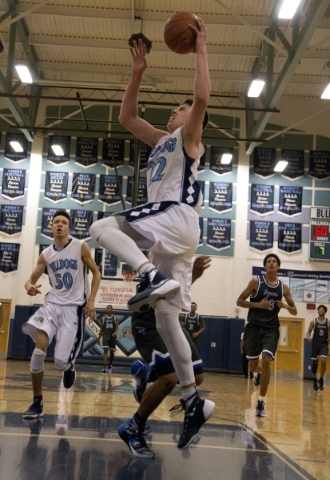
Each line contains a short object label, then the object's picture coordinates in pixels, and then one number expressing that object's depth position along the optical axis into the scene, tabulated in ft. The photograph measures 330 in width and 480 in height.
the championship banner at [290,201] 69.05
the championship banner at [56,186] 69.56
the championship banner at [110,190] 69.46
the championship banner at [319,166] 70.03
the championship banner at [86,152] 70.49
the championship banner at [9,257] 68.54
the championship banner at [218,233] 68.59
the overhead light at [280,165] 67.62
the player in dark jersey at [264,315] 25.89
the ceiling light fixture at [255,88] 52.41
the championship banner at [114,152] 70.44
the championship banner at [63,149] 70.33
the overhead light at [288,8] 41.89
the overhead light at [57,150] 68.64
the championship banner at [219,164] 70.08
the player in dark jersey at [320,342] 49.60
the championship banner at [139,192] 69.56
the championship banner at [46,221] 68.80
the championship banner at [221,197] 69.15
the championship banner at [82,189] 69.56
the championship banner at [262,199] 69.10
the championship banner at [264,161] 70.12
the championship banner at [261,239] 68.54
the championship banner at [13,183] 69.51
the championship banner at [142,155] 70.49
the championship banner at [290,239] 68.54
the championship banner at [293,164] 70.08
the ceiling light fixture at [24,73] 51.26
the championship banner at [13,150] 70.33
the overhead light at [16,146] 68.80
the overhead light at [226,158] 68.74
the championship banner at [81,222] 69.00
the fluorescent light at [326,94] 51.06
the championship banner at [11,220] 68.78
